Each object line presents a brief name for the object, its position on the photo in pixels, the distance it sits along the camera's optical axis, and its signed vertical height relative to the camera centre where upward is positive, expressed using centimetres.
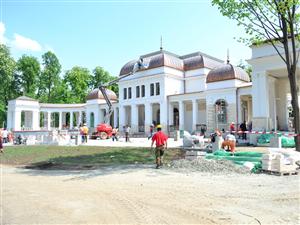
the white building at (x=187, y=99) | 2351 +430
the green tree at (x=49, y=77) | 7181 +1338
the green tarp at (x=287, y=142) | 1920 -75
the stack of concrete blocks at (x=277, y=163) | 1071 -118
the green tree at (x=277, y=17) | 1494 +585
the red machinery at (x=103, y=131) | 3481 +12
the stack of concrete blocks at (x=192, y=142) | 2020 -73
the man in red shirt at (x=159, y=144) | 1251 -52
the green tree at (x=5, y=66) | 4953 +1123
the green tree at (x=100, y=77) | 7225 +1332
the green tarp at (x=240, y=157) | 1191 -113
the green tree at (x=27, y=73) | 6769 +1351
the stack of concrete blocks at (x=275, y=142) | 1797 -70
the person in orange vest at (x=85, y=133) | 2806 -7
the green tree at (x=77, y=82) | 6838 +1173
